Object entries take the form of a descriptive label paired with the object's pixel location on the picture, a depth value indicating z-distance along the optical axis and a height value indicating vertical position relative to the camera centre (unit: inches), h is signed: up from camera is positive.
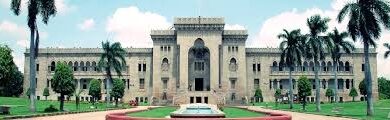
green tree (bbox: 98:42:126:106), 3118.6 +178.8
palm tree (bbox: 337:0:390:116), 1647.4 +206.4
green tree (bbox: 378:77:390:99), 5507.9 -58.1
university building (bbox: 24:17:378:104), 3705.7 +116.9
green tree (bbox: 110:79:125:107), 3011.8 -38.1
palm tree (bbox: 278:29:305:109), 2731.3 +205.3
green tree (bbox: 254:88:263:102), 3765.8 -84.5
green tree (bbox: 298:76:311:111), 2573.8 -32.1
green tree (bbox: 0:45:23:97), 1632.6 +61.6
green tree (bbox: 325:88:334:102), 3780.8 -77.2
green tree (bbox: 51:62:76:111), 1966.0 +6.7
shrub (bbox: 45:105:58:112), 1795.6 -95.6
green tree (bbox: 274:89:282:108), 3650.6 -68.7
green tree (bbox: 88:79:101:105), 2984.7 -43.3
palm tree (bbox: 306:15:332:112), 2325.1 +211.8
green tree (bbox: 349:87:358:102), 3680.6 -75.0
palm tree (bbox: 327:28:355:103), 2616.9 +212.9
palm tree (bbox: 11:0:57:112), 1754.4 +249.2
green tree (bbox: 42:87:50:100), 3848.4 -72.0
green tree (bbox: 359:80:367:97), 3351.9 -35.3
